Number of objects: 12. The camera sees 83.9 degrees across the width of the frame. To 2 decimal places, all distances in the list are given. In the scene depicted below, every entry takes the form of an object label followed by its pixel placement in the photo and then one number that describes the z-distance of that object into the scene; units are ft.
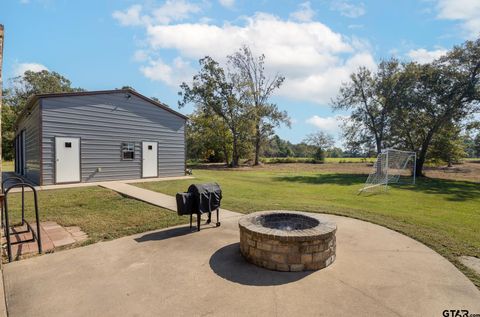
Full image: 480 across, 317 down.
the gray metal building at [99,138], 34.71
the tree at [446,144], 60.18
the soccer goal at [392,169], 41.59
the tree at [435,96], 52.01
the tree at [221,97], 84.69
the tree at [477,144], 119.24
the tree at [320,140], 155.13
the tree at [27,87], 98.84
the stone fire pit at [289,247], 11.38
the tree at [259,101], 91.35
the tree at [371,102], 63.35
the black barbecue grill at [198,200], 15.99
